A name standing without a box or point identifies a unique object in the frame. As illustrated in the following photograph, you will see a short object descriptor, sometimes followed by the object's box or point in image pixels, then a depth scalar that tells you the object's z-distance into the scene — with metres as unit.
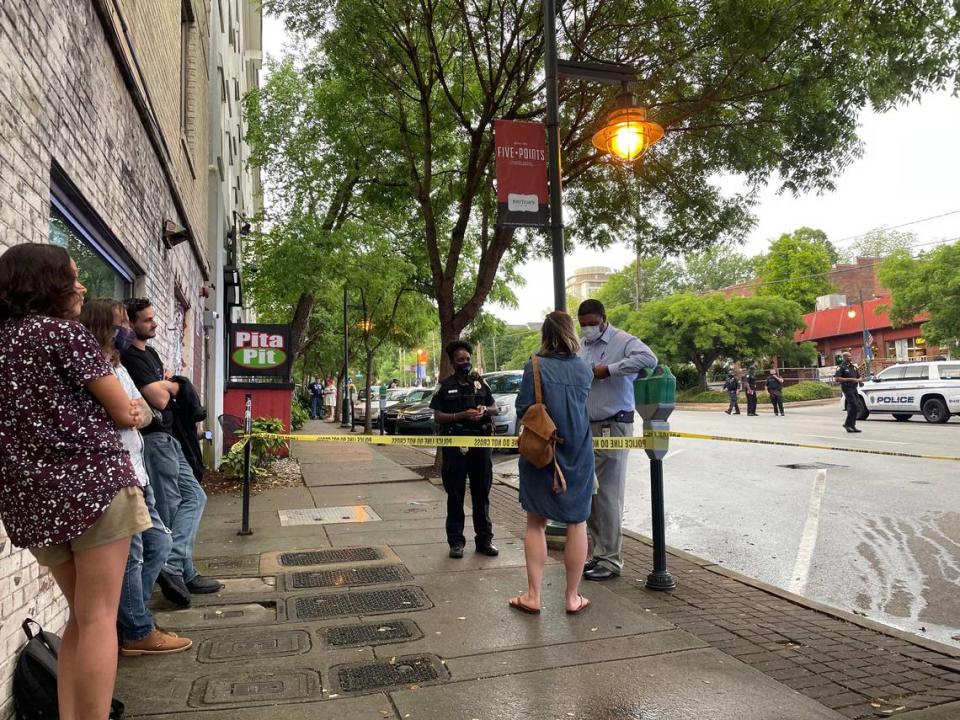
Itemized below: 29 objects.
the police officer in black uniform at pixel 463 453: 5.58
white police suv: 18.25
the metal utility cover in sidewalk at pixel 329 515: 7.13
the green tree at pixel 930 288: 29.88
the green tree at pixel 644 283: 64.06
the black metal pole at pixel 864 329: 36.91
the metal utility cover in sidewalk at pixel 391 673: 3.24
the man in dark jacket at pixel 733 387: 25.92
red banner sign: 6.68
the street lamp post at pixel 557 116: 6.40
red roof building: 42.72
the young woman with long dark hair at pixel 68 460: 2.23
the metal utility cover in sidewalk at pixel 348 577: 4.87
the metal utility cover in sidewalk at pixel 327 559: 5.33
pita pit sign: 12.16
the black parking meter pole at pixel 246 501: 6.43
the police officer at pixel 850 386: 16.20
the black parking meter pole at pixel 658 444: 4.73
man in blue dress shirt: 4.98
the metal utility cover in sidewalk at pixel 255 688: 3.09
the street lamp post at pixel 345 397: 24.16
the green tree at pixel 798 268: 52.94
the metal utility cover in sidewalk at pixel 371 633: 3.76
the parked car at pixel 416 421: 19.03
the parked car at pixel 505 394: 14.54
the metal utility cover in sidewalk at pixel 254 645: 3.59
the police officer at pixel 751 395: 24.20
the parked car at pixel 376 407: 26.79
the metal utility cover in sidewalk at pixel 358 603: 4.25
